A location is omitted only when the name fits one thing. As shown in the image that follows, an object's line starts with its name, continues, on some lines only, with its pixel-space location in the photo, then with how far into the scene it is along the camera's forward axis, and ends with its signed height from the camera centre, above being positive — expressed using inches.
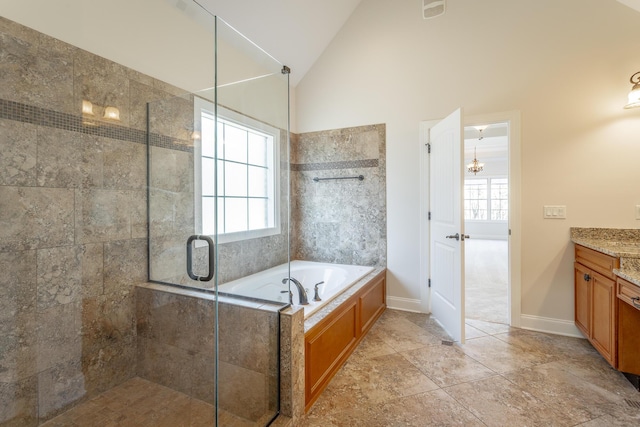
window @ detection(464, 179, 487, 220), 343.0 +16.9
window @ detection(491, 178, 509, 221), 331.3 +15.4
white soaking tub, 68.6 -23.5
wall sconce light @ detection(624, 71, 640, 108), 85.9 +35.2
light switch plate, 99.8 +0.1
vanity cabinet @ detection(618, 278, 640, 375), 71.3 -30.5
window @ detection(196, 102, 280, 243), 74.3 +9.6
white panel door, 92.2 -4.4
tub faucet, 88.3 -25.2
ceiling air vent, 109.6 +77.9
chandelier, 257.8 +41.3
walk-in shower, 55.9 -1.6
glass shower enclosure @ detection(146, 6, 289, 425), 61.2 -6.4
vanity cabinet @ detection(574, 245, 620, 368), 75.2 -25.1
